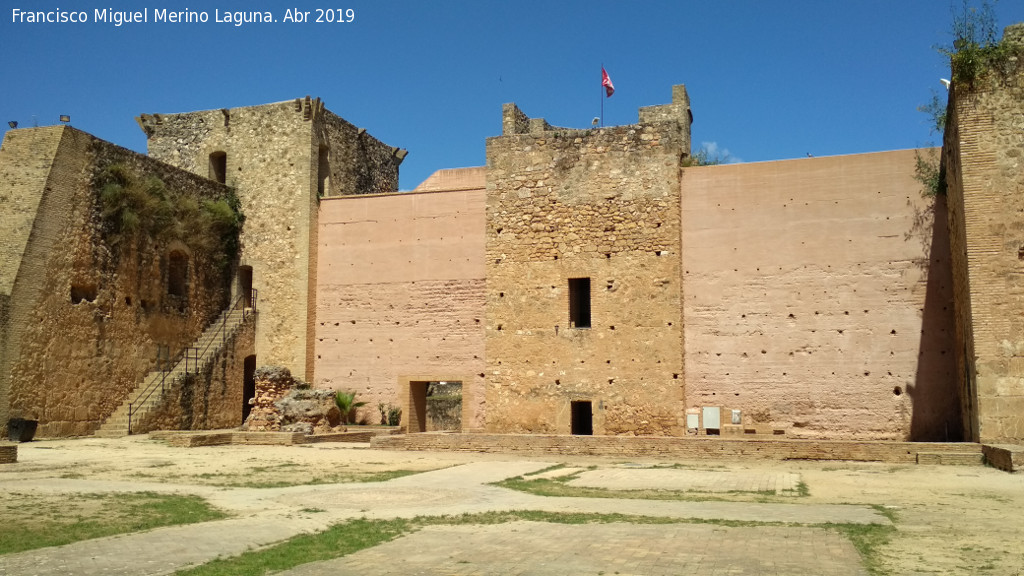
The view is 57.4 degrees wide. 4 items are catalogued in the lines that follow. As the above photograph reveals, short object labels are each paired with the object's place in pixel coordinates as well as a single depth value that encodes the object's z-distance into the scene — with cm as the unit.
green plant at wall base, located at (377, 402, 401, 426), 2186
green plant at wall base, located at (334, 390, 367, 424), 2162
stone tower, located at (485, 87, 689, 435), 1956
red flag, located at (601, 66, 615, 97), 2642
